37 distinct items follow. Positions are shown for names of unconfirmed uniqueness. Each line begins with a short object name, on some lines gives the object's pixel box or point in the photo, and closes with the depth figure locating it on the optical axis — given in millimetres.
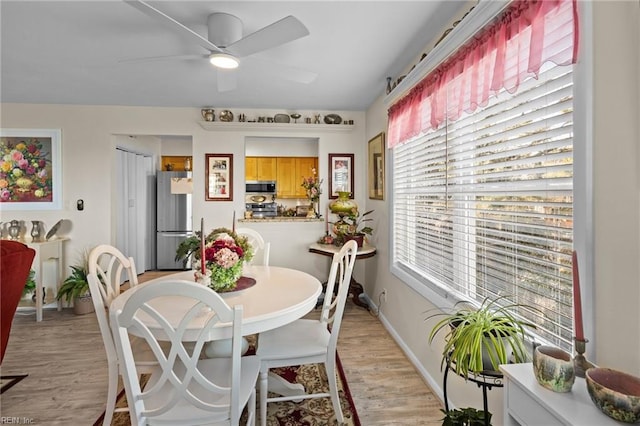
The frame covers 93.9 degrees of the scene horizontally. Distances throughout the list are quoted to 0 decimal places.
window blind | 1080
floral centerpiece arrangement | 1634
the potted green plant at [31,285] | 3224
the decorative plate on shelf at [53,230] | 3441
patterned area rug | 1732
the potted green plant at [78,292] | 3312
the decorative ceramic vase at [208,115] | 3629
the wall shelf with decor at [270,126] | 3621
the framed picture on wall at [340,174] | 3900
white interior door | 4453
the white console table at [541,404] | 692
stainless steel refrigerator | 5090
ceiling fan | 1532
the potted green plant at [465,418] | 1122
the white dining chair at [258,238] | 2607
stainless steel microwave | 5527
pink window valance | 1015
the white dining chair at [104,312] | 1378
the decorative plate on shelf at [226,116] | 3639
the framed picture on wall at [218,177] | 3770
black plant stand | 1034
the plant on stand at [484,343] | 990
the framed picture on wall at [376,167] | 3162
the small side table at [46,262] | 3195
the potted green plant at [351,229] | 3334
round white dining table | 1268
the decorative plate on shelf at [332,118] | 3804
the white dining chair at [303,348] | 1606
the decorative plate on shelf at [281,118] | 3719
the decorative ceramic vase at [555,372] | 773
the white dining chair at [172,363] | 1062
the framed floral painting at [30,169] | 3529
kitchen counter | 3789
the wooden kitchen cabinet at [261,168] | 5609
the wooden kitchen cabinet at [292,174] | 5668
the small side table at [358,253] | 3158
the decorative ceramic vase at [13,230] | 3406
